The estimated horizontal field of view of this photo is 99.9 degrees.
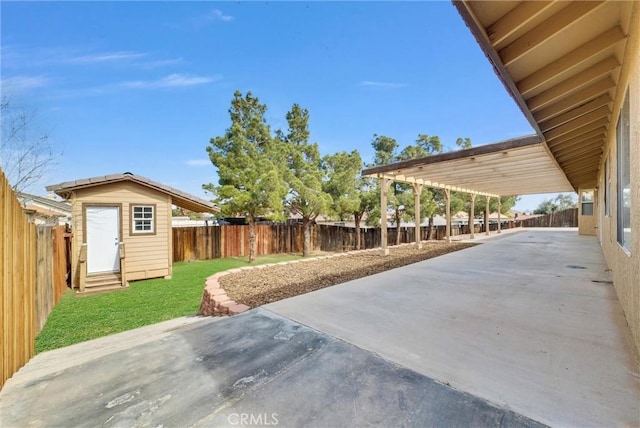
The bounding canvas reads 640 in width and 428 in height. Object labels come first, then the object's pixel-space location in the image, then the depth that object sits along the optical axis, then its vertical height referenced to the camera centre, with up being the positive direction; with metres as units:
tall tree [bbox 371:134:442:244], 15.16 +3.68
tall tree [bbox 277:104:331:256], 12.48 +1.96
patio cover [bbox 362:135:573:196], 5.97 +1.33
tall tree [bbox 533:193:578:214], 43.00 +1.36
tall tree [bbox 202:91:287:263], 10.68 +1.42
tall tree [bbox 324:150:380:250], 13.57 +1.44
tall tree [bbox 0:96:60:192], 5.23 +1.45
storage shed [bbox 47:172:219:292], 6.92 -0.36
